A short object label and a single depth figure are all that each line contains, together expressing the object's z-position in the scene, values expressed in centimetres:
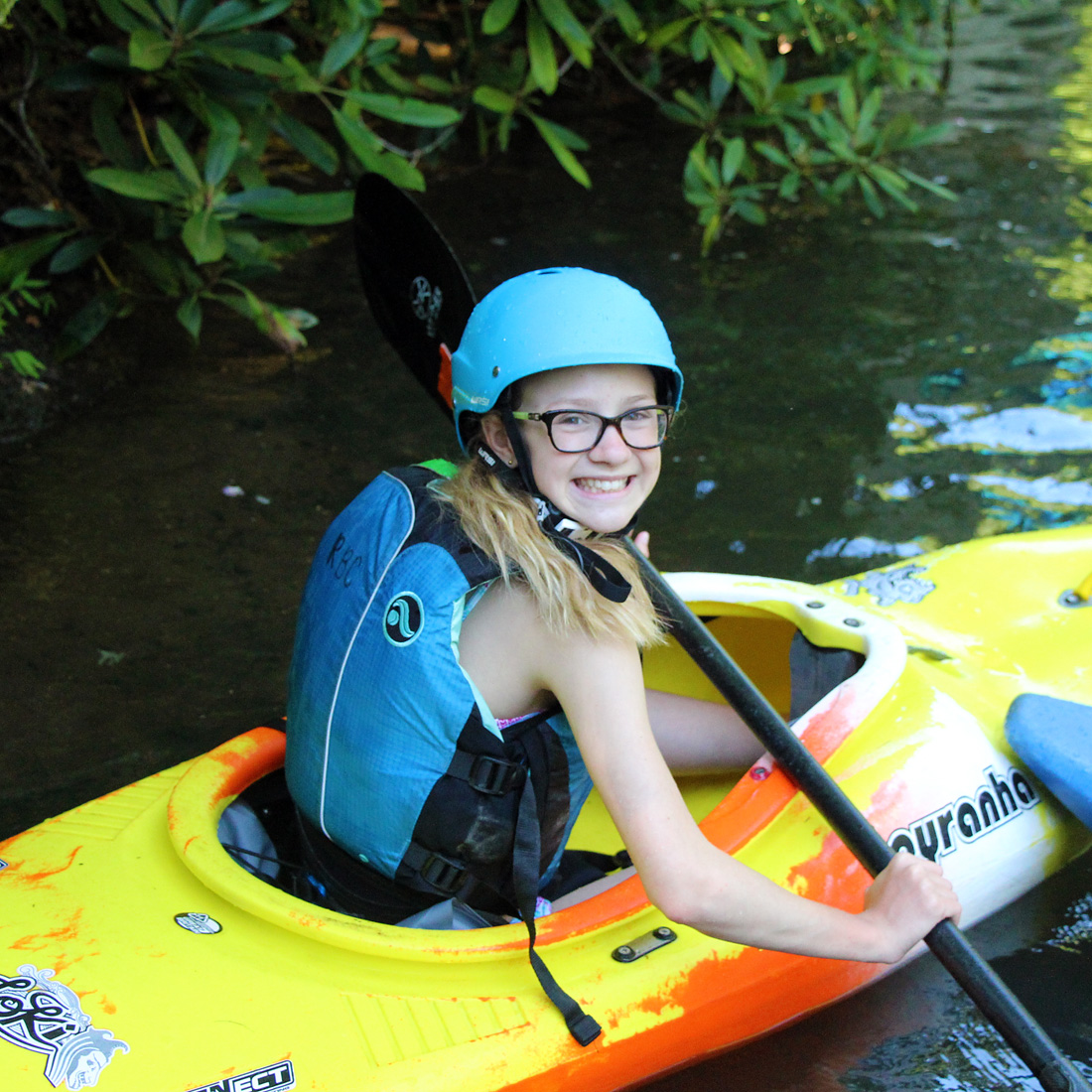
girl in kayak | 320
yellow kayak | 321
